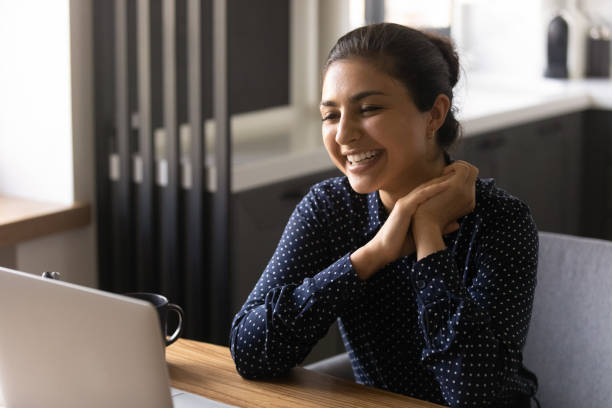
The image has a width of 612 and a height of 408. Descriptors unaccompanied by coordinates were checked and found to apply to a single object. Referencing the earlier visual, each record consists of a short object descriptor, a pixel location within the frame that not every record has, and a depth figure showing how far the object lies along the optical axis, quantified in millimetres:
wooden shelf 2217
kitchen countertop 2367
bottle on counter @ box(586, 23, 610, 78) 4277
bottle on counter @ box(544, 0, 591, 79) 4117
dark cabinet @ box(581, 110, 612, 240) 3812
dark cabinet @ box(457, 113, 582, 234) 3293
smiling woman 1392
